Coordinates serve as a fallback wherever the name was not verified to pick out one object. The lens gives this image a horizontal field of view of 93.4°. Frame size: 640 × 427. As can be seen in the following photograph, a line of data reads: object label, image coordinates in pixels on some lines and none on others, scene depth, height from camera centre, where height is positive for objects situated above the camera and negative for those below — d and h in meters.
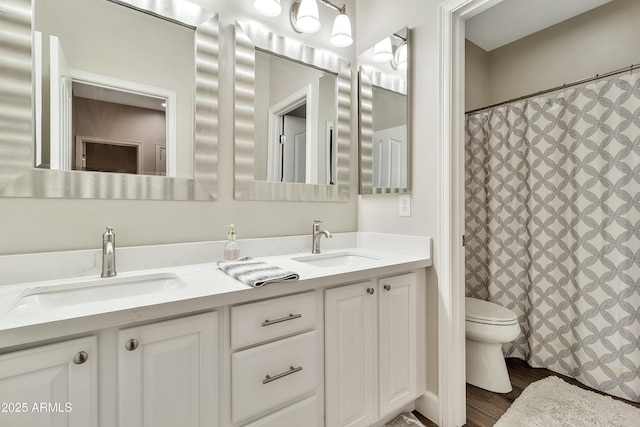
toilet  1.78 -0.83
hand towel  1.04 -0.23
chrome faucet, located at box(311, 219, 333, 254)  1.74 -0.15
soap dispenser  1.43 -0.18
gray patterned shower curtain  1.72 -0.10
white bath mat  1.51 -1.06
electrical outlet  1.68 +0.04
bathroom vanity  0.76 -0.45
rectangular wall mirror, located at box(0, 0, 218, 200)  1.09 +0.46
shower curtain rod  1.79 +0.84
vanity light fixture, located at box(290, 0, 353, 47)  1.65 +1.08
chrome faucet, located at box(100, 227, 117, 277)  1.14 -0.17
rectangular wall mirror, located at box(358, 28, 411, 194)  1.69 +0.57
